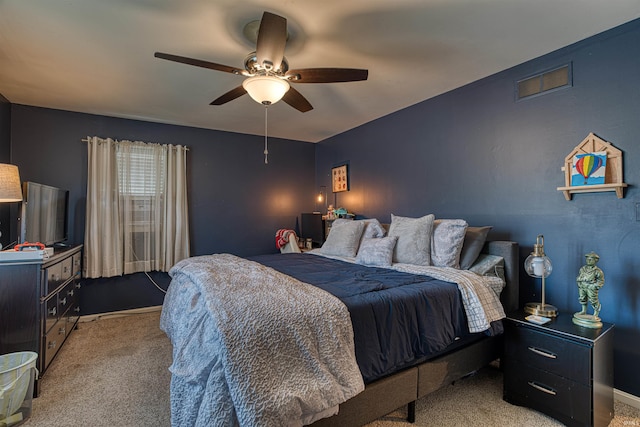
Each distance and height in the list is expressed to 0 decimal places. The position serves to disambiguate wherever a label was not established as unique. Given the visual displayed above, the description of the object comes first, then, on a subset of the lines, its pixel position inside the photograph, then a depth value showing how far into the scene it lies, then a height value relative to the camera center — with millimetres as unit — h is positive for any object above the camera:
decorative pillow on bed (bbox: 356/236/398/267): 2719 -339
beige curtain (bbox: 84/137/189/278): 3729 +110
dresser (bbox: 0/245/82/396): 2213 -681
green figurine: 1957 -469
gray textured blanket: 1205 -628
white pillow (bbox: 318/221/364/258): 3260 -267
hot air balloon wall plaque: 2086 +328
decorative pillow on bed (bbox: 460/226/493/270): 2527 -256
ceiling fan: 1728 +969
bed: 1258 -586
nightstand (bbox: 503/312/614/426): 1749 -959
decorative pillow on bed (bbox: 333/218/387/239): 3189 -158
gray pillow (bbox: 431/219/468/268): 2516 -243
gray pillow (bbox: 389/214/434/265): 2646 -241
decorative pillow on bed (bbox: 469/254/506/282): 2408 -418
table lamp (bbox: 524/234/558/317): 2131 -391
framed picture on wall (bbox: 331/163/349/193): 4621 +593
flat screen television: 2592 +26
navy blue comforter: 1602 -580
